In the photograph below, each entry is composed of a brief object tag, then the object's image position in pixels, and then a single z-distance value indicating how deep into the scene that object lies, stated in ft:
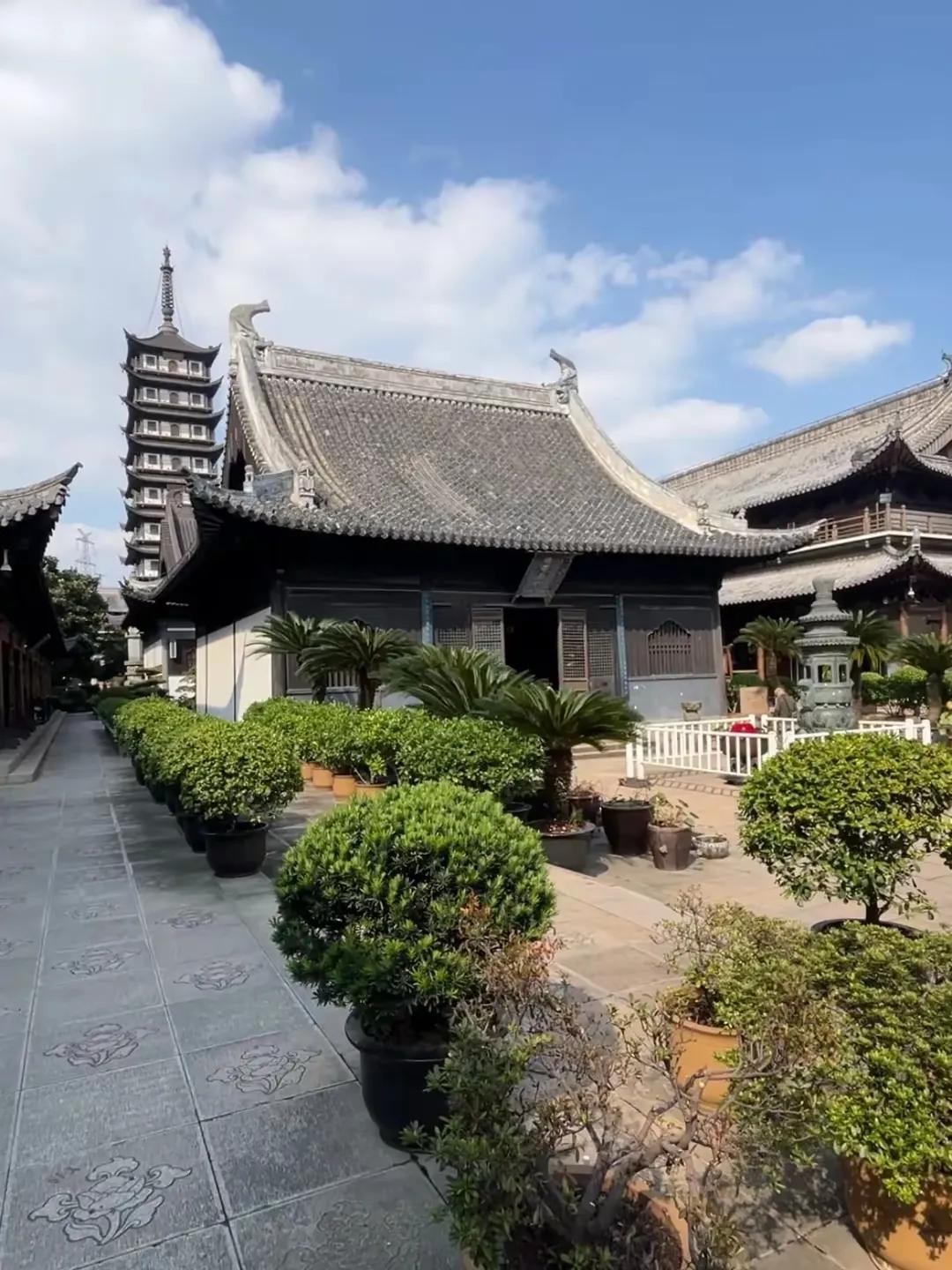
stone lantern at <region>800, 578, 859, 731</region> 30.45
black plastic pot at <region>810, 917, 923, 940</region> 11.02
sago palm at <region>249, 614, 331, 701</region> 37.32
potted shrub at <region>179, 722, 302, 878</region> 18.94
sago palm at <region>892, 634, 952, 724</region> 42.68
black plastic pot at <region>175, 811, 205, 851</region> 22.15
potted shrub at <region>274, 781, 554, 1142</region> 8.08
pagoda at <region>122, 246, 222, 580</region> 144.05
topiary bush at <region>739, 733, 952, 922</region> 11.23
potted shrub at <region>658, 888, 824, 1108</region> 6.86
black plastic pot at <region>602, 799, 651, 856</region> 22.43
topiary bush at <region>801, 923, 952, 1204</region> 5.93
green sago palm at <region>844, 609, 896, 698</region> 43.34
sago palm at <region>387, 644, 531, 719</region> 23.34
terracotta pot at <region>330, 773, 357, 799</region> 31.20
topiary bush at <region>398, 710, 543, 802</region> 19.77
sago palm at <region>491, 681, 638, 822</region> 20.16
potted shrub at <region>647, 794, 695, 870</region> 21.17
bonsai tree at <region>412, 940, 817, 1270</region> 5.20
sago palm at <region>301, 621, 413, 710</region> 34.91
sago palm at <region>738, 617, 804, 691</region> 45.60
